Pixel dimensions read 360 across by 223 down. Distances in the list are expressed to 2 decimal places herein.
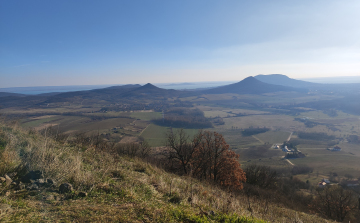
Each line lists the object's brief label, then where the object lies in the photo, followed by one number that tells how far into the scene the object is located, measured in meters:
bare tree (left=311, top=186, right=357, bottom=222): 15.50
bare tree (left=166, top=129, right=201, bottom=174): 17.44
